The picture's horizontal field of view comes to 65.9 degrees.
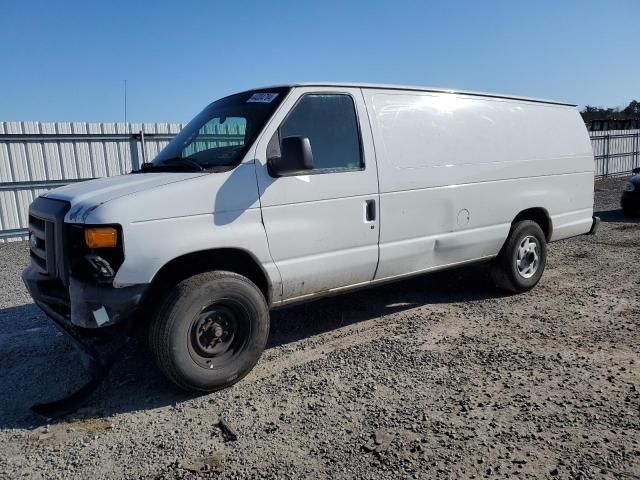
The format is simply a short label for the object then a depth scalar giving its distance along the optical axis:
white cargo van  3.29
